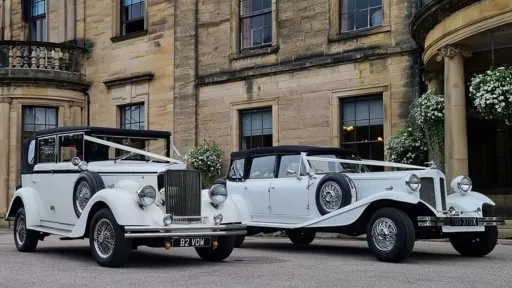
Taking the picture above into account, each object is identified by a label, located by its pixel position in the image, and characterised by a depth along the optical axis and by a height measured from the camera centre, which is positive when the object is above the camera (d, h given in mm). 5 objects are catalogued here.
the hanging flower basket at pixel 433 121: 14141 +1107
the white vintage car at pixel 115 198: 8680 -283
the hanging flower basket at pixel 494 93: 12219 +1440
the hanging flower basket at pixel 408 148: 15195 +590
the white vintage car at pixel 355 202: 9570 -391
